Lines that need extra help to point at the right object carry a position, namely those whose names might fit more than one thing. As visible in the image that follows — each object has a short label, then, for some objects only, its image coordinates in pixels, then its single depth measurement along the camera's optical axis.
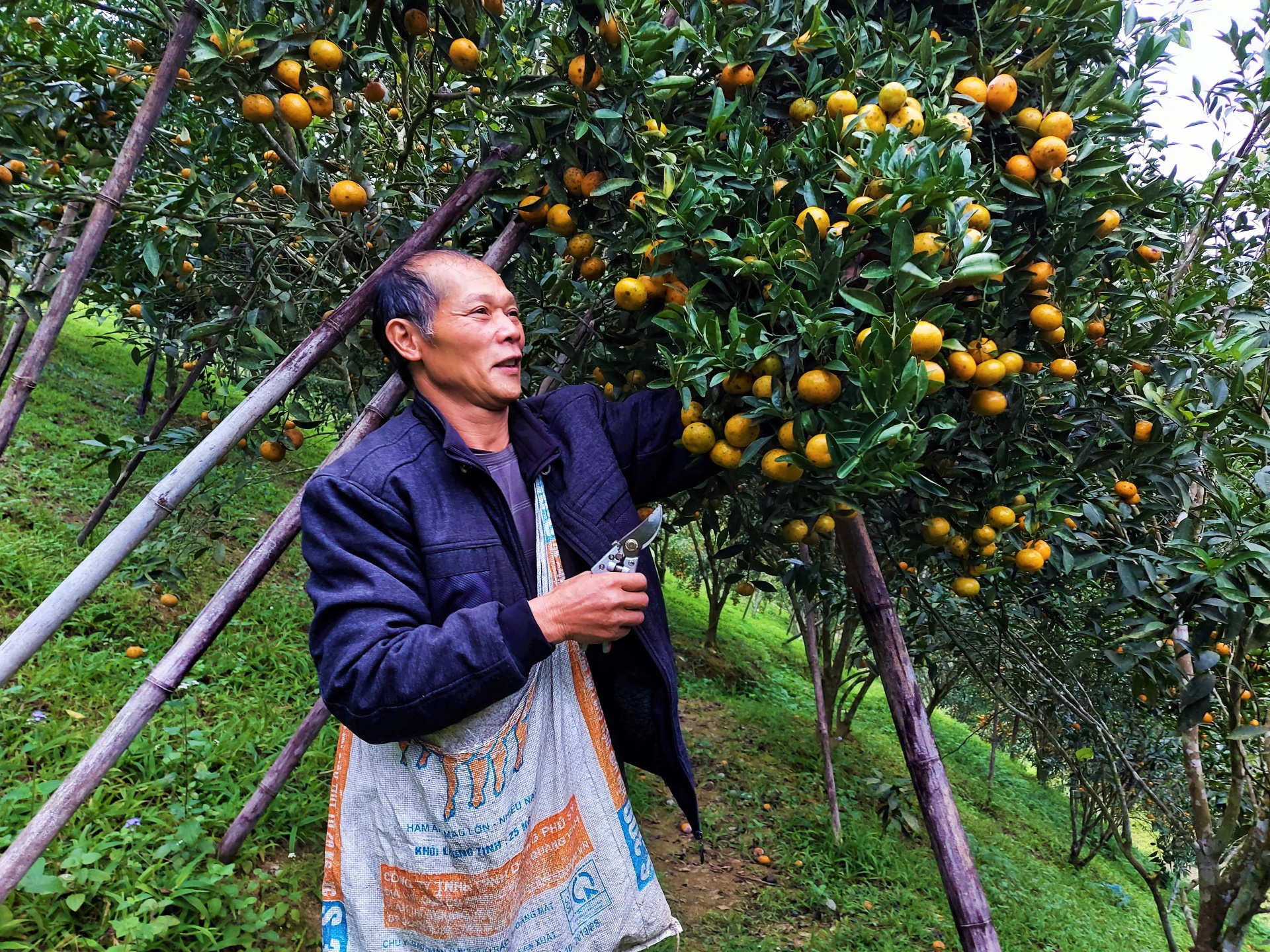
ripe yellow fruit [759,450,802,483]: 1.34
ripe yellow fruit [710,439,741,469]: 1.45
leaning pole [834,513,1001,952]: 1.72
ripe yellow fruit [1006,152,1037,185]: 1.50
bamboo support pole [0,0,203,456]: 1.42
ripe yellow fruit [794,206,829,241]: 1.30
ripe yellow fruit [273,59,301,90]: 1.55
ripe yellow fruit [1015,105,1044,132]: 1.50
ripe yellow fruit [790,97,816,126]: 1.60
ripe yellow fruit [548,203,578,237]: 1.67
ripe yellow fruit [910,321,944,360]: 1.21
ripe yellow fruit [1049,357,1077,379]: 1.69
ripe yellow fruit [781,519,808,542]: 1.59
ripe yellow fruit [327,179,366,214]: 1.82
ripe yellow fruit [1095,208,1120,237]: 1.54
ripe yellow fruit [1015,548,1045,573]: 1.83
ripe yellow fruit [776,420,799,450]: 1.33
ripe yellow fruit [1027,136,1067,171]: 1.46
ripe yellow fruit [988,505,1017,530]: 1.72
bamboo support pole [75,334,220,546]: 3.89
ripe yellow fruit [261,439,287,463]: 2.40
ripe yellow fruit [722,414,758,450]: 1.39
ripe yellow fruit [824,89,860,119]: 1.42
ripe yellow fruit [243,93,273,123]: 1.54
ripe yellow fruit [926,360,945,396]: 1.25
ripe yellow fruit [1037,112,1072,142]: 1.46
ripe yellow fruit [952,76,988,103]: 1.50
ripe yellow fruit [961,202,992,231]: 1.26
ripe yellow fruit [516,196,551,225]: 1.75
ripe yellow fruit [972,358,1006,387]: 1.50
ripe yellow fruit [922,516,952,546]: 1.76
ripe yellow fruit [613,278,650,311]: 1.53
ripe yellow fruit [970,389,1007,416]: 1.59
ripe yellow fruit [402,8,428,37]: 1.59
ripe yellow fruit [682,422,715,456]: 1.44
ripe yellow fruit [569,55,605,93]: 1.51
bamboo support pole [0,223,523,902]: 1.47
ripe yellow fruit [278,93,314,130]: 1.58
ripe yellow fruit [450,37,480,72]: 1.60
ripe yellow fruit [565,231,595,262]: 1.74
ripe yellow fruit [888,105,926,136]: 1.35
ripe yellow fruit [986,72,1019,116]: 1.50
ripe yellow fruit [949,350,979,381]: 1.43
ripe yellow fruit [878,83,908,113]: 1.40
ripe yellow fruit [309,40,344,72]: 1.51
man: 1.16
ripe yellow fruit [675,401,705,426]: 1.46
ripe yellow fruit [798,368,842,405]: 1.29
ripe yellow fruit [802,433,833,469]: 1.27
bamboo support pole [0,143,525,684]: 1.44
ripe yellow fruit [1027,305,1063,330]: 1.60
